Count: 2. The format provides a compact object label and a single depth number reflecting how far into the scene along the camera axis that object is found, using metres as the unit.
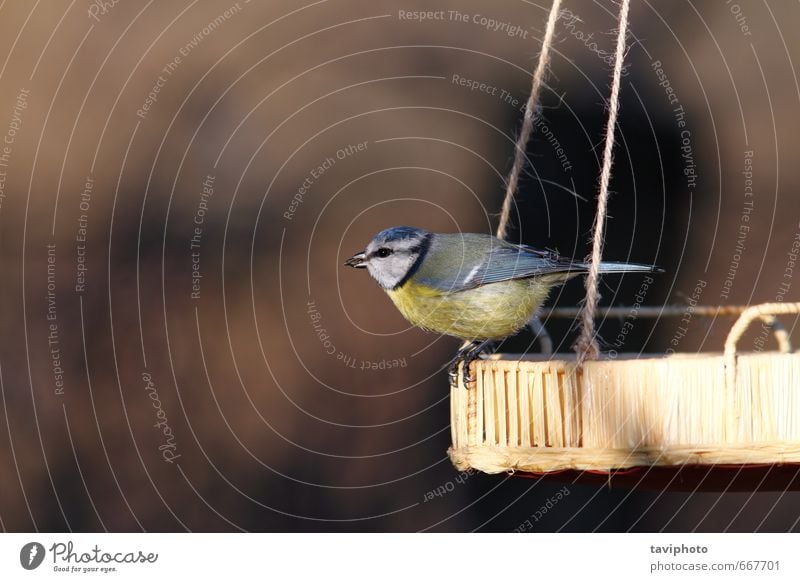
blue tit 4.74
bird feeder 4.67
